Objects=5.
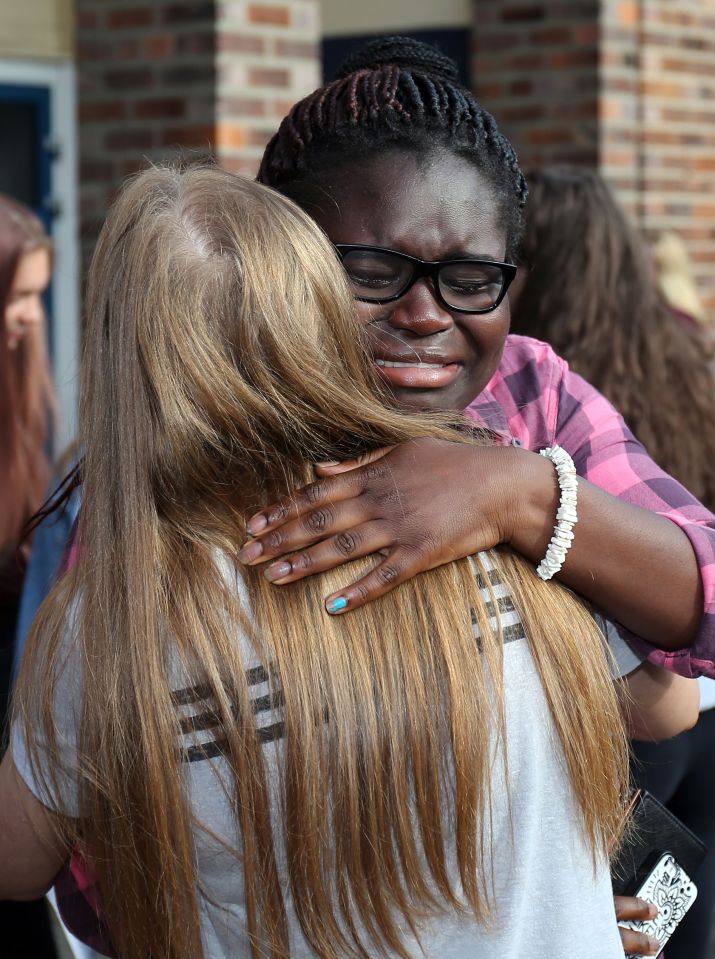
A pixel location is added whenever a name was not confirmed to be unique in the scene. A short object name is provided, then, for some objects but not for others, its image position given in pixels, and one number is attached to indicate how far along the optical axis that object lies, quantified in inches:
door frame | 172.7
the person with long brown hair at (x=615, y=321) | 113.5
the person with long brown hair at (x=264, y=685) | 49.4
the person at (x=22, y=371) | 121.1
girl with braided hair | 52.1
